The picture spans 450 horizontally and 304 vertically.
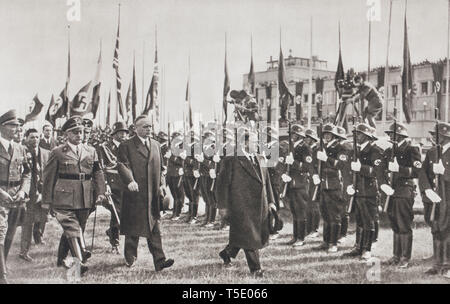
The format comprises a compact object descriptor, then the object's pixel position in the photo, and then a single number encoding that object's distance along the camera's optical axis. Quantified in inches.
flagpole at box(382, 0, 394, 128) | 331.0
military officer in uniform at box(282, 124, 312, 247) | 357.4
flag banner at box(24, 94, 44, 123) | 369.6
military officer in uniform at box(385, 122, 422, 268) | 289.4
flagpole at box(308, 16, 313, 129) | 367.0
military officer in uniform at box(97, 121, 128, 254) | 330.3
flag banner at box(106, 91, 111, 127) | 506.7
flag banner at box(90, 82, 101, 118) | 369.4
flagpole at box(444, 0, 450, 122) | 305.4
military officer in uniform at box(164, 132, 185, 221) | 452.1
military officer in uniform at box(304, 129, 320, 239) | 358.6
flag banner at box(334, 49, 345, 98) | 370.0
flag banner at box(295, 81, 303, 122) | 528.7
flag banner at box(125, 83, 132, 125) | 441.4
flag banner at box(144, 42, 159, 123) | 398.5
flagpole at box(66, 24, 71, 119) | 366.0
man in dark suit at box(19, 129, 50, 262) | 321.4
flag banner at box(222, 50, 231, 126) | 390.3
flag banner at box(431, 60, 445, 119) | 348.3
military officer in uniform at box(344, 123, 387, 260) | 309.3
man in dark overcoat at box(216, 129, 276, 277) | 283.9
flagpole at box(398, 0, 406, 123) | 339.9
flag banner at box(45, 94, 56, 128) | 374.0
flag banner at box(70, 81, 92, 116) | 367.9
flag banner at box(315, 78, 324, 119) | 542.3
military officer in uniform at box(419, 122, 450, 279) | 278.5
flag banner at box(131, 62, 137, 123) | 411.8
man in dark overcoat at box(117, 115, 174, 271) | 290.4
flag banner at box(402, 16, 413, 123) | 338.5
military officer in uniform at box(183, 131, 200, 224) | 441.1
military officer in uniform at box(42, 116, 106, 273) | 272.5
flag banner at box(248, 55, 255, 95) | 400.1
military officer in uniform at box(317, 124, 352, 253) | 335.6
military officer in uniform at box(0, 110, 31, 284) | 284.4
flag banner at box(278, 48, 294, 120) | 432.8
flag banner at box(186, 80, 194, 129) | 411.6
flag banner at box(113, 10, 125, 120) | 385.5
